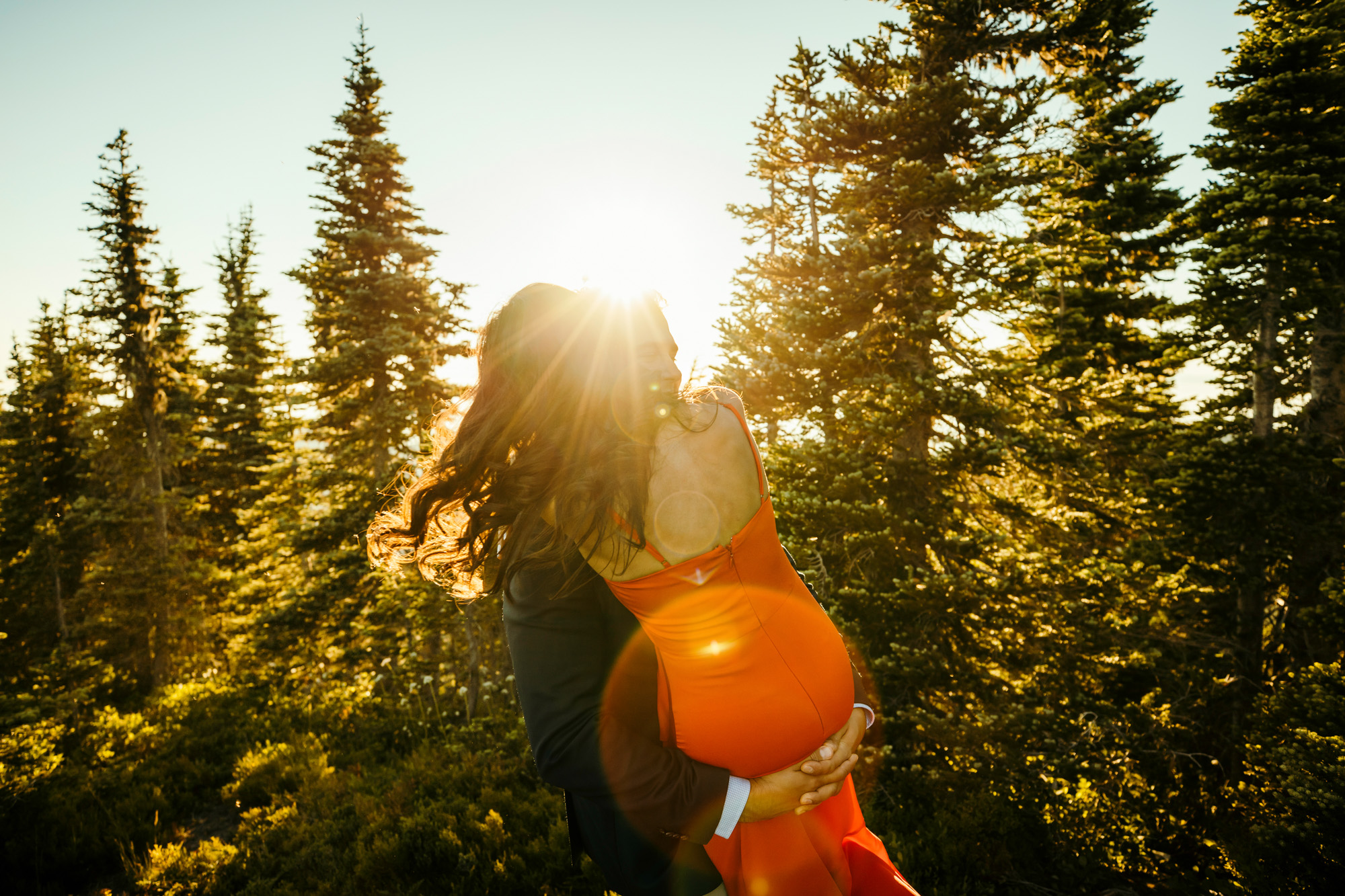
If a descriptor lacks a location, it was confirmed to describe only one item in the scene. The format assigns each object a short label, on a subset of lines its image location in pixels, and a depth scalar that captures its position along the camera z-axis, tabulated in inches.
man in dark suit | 57.7
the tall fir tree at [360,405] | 455.2
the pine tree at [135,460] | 695.7
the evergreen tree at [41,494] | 828.0
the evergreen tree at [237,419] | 908.6
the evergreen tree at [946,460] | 287.1
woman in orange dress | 62.8
